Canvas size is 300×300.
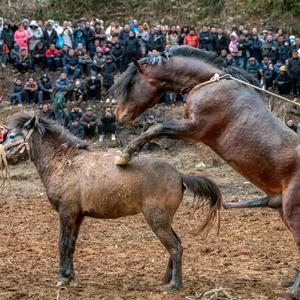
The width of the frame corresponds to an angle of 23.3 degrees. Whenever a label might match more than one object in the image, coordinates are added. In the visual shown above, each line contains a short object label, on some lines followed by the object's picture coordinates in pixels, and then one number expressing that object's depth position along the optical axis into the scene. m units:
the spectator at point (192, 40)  24.05
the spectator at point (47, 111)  21.52
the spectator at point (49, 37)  25.08
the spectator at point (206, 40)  23.59
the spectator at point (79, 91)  23.36
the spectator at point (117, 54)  24.03
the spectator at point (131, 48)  23.64
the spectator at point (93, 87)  23.31
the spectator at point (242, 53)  23.11
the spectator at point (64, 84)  23.18
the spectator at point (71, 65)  23.95
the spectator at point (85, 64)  24.18
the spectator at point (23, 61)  25.09
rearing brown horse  8.45
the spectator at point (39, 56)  25.00
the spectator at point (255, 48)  23.12
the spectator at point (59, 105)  21.92
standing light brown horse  9.09
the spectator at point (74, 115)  21.83
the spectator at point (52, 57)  24.92
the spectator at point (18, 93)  23.61
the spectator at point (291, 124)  19.27
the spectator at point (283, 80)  22.00
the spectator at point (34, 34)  25.11
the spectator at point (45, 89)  23.33
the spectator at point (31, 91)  23.30
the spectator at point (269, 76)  22.19
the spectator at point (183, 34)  24.47
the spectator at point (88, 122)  21.70
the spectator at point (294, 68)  21.77
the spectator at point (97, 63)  23.78
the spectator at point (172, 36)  24.86
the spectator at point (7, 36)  25.34
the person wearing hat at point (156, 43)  24.05
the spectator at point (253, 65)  22.31
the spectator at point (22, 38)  25.07
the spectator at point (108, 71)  23.22
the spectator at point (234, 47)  23.27
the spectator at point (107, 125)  21.72
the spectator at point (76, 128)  21.28
